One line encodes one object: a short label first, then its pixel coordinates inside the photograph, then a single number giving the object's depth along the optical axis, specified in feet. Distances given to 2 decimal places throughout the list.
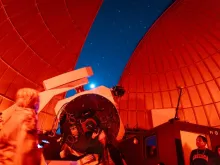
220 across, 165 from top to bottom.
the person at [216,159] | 9.61
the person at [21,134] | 4.41
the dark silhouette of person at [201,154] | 9.49
